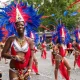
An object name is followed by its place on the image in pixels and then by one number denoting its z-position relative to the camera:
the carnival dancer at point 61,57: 11.32
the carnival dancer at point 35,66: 14.37
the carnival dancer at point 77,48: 16.66
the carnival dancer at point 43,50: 27.23
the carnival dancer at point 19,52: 7.04
